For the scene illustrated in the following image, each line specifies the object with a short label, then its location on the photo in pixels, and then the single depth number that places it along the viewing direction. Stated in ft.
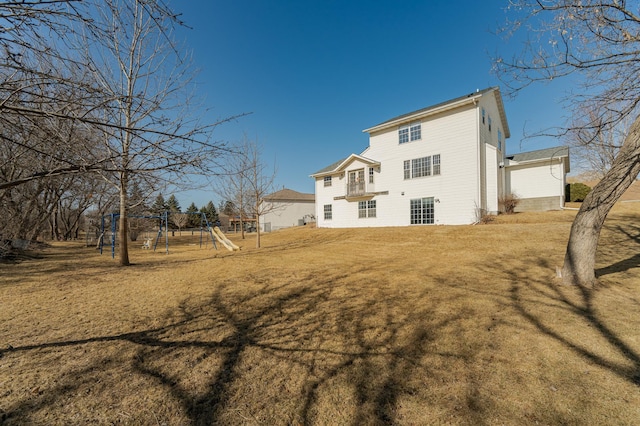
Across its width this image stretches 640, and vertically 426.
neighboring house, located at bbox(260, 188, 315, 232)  140.36
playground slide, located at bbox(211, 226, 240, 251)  51.77
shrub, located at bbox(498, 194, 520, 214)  60.56
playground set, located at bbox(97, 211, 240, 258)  50.42
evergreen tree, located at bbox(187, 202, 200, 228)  188.44
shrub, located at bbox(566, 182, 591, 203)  79.30
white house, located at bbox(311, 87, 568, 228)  57.52
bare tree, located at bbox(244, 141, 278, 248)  56.68
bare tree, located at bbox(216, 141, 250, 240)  73.94
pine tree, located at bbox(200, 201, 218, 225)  206.14
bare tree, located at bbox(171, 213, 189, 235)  126.09
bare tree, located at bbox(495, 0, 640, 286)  14.29
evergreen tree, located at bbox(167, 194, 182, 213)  181.56
